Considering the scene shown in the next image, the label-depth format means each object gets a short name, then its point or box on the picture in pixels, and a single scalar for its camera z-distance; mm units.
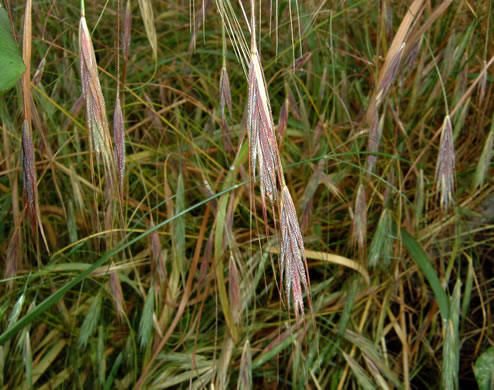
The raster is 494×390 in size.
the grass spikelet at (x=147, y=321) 207
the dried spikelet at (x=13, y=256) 198
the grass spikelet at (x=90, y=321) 205
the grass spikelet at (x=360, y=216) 220
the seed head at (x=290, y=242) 123
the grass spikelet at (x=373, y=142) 222
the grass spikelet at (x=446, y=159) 198
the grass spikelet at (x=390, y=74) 205
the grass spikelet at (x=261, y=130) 116
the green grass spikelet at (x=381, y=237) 221
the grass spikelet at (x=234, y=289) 206
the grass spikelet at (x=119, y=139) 150
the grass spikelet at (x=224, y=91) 180
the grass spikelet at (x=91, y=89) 133
